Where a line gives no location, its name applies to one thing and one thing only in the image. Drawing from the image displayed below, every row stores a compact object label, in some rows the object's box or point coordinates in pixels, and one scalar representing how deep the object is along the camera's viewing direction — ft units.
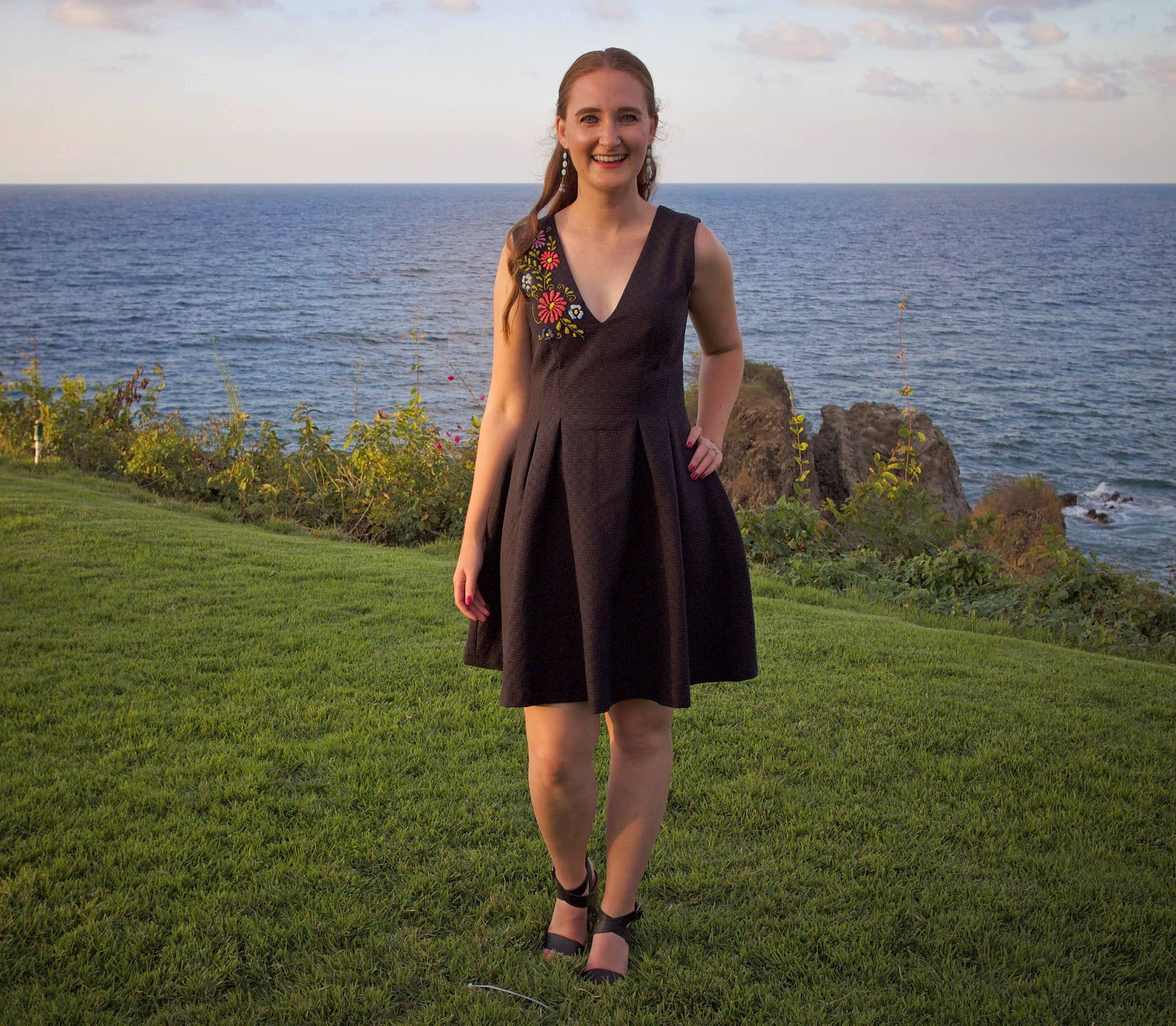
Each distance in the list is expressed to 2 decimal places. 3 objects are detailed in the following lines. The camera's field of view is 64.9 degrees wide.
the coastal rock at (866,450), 38.68
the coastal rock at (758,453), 34.30
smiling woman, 6.98
